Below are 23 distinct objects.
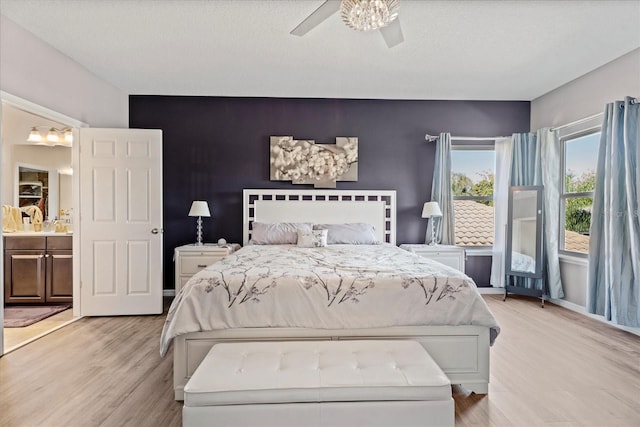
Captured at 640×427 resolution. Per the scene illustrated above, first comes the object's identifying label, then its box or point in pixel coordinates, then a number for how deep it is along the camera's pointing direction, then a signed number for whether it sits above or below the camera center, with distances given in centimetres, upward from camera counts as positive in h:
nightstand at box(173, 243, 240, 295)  429 -62
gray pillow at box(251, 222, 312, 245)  433 -31
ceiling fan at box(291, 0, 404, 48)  210 +117
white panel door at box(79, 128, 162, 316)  397 -17
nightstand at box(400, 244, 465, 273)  451 -56
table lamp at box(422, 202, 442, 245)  464 -2
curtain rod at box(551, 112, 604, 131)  385 +101
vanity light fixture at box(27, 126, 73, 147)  492 +96
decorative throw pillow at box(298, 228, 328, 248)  407 -35
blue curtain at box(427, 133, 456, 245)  489 +20
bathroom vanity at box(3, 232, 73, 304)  424 -73
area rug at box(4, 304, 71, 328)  373 -120
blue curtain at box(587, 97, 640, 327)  331 -9
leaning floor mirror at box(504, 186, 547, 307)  445 -43
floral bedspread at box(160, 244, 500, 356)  227 -60
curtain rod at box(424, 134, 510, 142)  492 +98
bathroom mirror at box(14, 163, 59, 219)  498 +25
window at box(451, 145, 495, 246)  513 +24
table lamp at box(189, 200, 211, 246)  443 -5
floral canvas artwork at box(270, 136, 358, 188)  488 +64
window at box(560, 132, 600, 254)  421 +27
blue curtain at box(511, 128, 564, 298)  441 +19
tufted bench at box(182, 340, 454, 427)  166 -88
